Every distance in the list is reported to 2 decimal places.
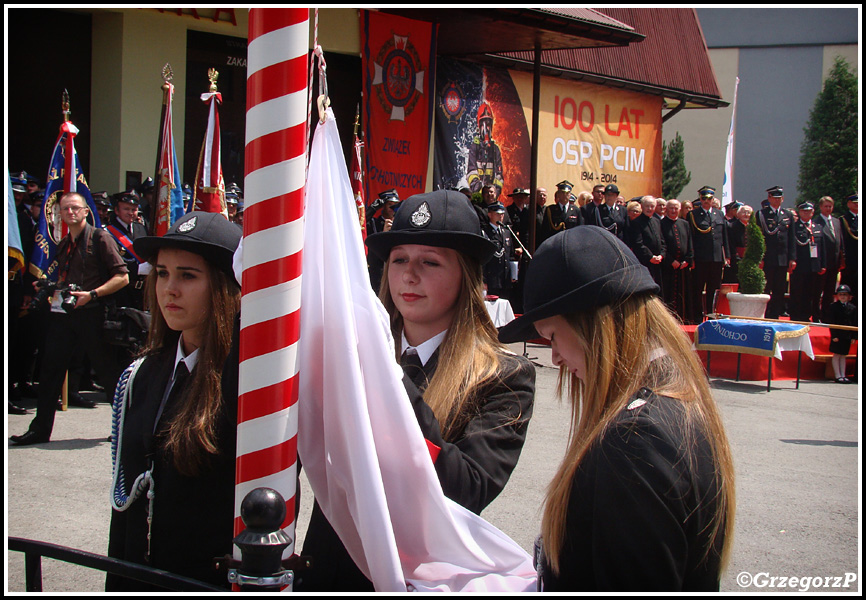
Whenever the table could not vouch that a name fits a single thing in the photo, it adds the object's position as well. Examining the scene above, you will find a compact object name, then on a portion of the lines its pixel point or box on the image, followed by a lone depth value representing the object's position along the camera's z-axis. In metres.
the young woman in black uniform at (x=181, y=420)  2.09
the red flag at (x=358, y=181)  10.58
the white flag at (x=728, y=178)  20.25
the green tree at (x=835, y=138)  36.31
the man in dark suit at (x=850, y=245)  14.62
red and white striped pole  1.77
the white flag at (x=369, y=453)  1.78
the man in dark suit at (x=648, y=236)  14.95
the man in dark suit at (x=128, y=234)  8.20
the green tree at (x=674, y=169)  40.34
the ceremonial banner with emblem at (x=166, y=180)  8.17
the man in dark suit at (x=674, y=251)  15.46
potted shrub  11.93
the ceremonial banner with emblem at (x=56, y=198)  7.68
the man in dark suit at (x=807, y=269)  15.95
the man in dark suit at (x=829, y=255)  16.27
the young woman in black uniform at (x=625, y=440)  1.45
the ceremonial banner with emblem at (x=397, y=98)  13.73
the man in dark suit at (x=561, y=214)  15.03
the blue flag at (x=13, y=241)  7.38
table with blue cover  10.20
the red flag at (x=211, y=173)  8.72
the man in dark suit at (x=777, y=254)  15.83
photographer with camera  6.25
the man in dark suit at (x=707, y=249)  15.86
